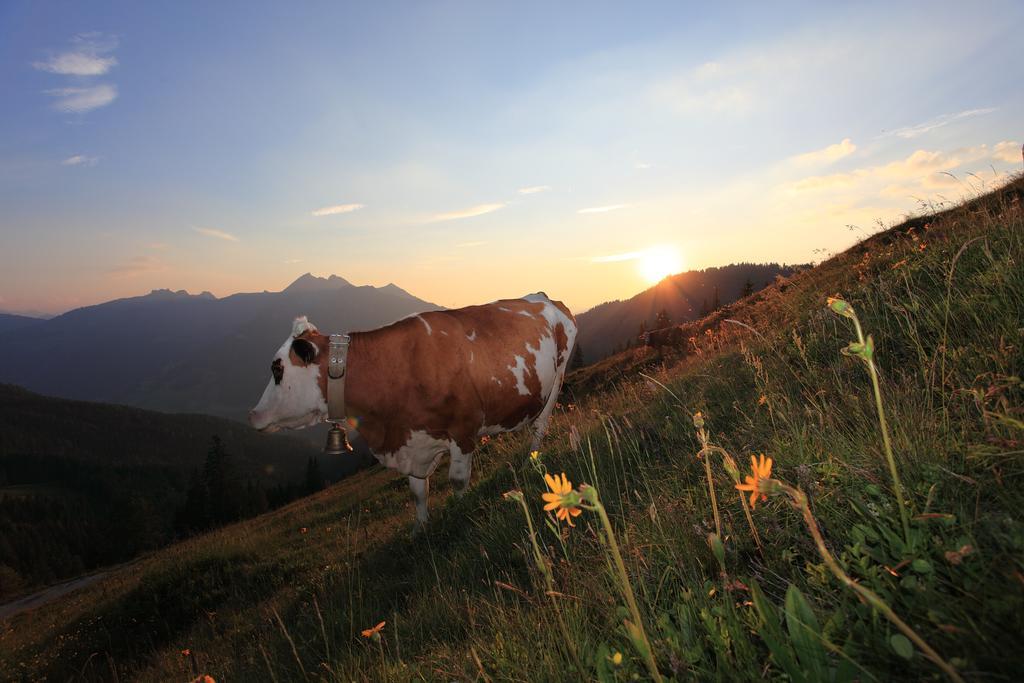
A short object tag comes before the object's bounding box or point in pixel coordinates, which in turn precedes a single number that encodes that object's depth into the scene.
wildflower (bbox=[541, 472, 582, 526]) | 1.09
